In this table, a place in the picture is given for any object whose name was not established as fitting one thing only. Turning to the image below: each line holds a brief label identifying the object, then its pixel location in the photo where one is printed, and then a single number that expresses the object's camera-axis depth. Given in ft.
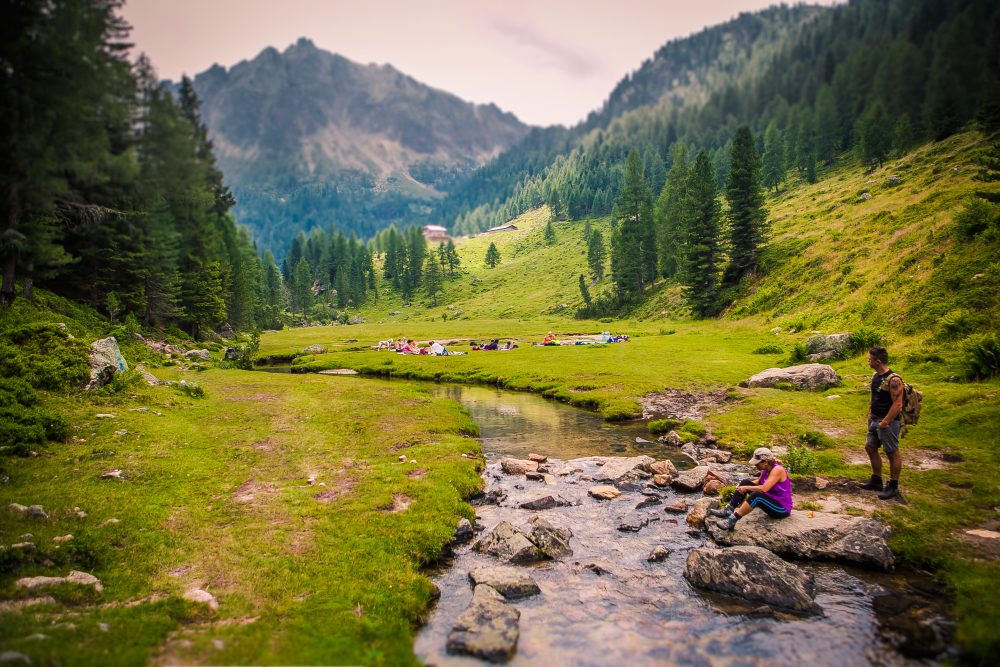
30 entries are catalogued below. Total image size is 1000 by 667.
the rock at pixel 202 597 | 32.89
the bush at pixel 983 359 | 74.84
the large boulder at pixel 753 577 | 36.65
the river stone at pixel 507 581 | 39.06
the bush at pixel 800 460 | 59.91
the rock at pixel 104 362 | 81.46
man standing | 47.34
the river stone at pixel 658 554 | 43.98
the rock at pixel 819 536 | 41.08
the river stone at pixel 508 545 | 44.96
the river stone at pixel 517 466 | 70.03
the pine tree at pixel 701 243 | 242.78
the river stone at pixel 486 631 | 31.83
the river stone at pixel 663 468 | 64.80
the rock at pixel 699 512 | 50.31
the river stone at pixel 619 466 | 65.00
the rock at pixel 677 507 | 54.13
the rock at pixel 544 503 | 57.41
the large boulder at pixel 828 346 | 110.52
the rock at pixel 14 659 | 21.50
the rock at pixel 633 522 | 50.37
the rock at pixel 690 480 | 60.13
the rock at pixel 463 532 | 49.46
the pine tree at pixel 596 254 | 457.27
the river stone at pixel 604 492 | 58.69
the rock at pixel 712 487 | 58.13
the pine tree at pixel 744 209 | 235.20
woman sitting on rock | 45.44
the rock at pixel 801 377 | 94.22
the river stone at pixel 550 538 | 45.80
